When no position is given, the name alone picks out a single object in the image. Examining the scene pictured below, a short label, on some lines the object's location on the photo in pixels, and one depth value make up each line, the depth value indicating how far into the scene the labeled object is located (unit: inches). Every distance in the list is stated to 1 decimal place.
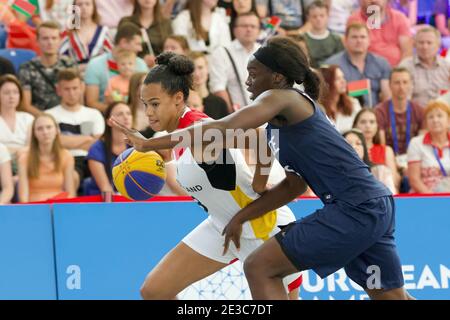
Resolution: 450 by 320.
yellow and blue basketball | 511.2
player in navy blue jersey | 418.6
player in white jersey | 479.8
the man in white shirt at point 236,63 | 829.2
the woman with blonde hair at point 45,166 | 732.7
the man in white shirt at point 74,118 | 772.0
